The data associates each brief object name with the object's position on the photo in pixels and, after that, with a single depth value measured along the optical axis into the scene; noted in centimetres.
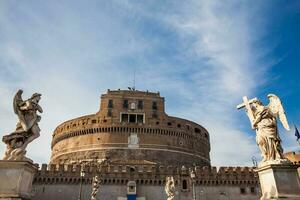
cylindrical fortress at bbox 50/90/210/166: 4600
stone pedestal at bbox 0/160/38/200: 623
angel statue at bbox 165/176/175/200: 2063
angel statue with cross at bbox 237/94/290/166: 701
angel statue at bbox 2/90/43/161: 673
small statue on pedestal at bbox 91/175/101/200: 2421
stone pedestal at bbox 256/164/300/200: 648
